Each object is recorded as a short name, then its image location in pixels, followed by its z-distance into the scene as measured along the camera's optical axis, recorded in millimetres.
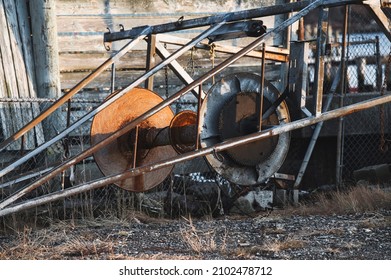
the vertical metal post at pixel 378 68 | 21692
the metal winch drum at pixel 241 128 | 13704
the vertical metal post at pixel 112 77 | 15321
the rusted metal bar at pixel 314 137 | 19195
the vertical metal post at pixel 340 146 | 19400
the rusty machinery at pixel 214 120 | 12558
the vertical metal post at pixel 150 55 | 15416
